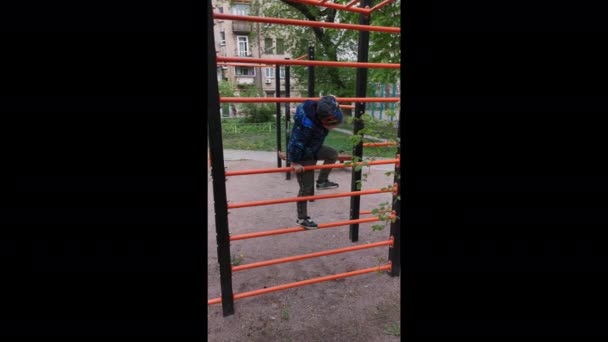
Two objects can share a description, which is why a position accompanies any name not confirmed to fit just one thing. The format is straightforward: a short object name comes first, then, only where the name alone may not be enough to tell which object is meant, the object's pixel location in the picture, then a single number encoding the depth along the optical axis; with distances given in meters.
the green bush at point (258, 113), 14.62
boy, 2.52
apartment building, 20.27
